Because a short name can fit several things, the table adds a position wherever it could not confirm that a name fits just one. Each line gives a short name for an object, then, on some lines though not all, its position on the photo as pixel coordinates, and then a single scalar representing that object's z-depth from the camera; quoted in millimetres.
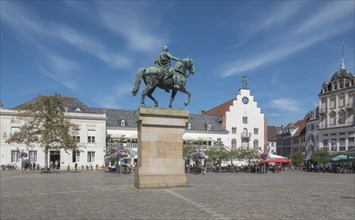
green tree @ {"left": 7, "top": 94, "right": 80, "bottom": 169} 48094
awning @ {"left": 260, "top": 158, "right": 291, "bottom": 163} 54388
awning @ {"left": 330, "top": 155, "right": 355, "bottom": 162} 57719
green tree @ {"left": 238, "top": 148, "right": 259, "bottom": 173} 62531
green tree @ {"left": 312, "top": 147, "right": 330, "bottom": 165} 65750
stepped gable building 88250
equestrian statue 21109
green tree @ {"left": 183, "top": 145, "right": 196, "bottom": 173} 60469
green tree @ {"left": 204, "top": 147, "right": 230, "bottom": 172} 61619
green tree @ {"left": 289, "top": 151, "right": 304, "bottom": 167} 83188
